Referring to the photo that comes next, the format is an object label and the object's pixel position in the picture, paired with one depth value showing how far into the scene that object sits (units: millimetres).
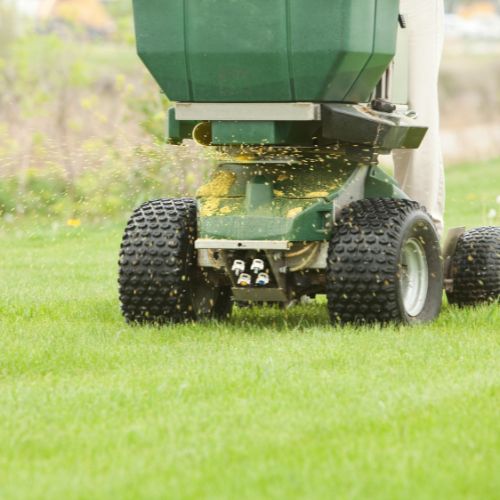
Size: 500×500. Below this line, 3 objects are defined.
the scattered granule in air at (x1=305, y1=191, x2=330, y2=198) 10242
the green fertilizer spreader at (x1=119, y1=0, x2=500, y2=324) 9664
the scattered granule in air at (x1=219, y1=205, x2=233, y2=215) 10266
